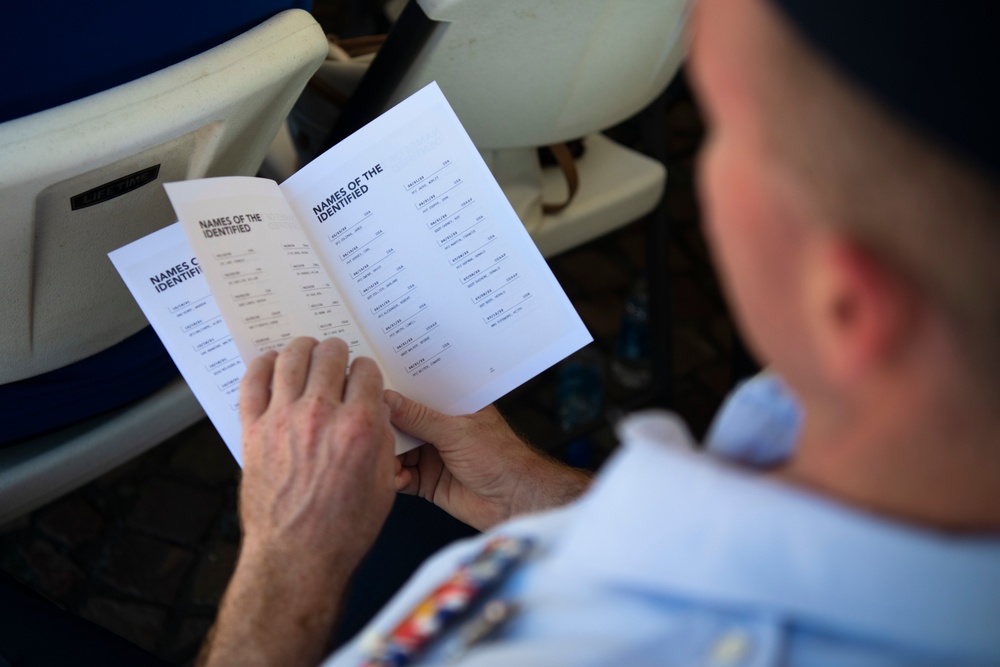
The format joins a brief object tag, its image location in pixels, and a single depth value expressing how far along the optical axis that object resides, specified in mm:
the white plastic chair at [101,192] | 938
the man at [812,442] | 476
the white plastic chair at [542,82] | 1337
